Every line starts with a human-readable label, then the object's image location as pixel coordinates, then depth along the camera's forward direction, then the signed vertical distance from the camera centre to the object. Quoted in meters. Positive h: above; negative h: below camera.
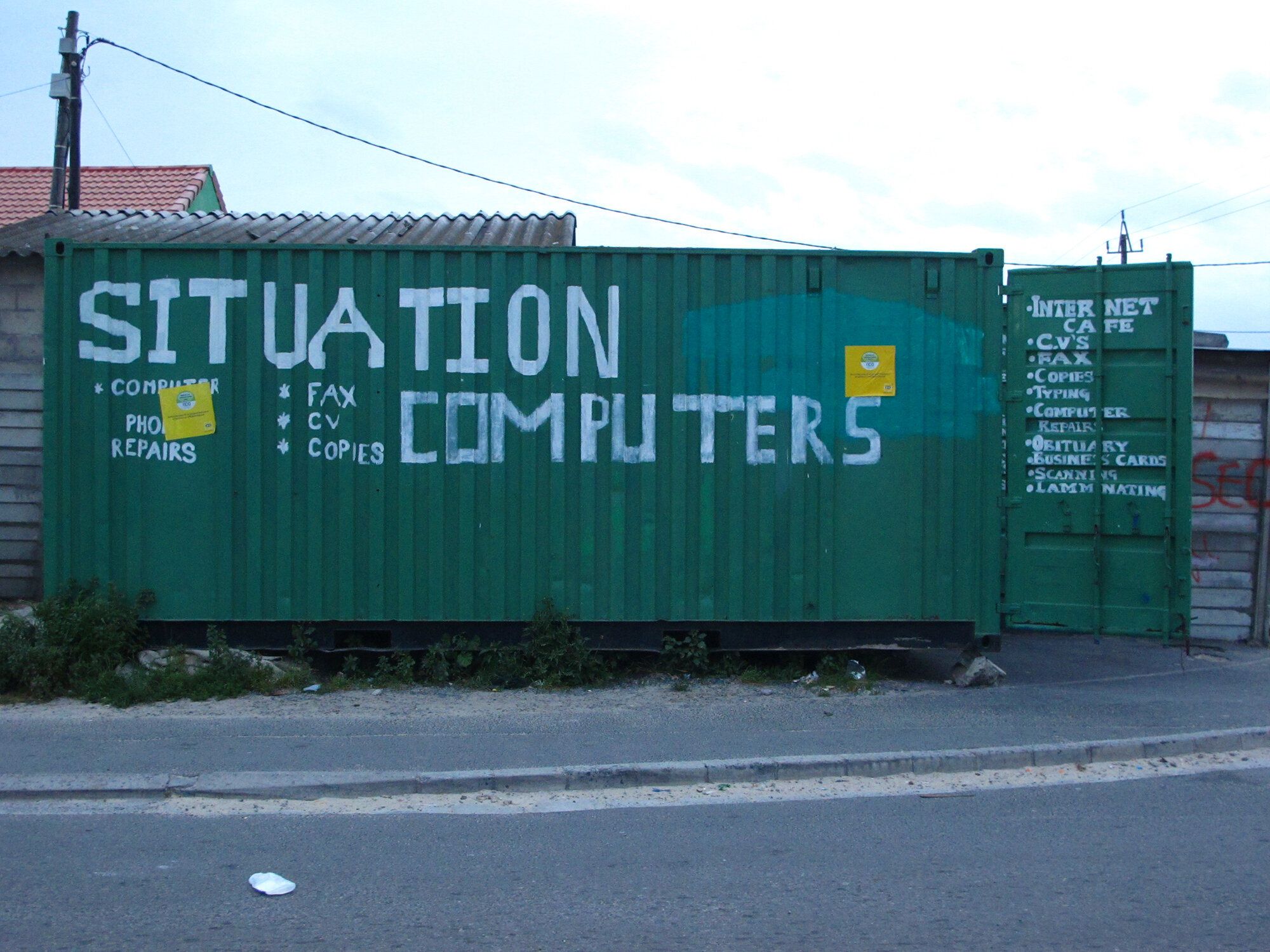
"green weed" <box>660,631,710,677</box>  7.50 -1.34
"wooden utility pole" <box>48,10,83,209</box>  14.88 +5.47
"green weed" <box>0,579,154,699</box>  6.94 -1.22
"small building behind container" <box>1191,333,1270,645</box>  9.17 -0.12
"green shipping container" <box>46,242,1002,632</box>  7.35 +0.30
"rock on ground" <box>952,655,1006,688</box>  7.54 -1.49
